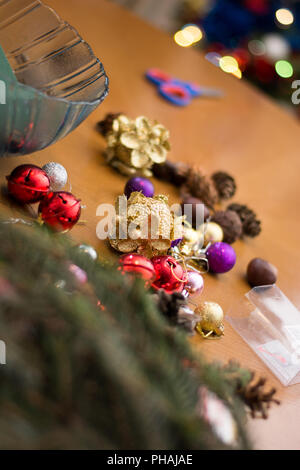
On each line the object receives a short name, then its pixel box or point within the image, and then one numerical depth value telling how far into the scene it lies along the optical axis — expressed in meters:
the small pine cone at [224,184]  0.91
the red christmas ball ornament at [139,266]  0.57
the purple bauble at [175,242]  0.68
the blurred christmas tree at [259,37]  2.30
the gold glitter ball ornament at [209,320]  0.61
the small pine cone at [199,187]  0.86
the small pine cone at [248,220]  0.87
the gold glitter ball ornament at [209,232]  0.77
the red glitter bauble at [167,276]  0.61
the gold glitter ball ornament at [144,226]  0.64
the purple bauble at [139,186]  0.75
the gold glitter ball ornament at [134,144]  0.82
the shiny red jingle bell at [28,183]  0.62
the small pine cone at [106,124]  0.89
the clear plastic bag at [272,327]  0.63
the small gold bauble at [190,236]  0.72
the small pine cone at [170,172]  0.88
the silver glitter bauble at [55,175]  0.68
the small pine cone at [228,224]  0.80
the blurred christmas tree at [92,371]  0.33
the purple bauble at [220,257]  0.73
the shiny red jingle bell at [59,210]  0.61
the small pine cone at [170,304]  0.53
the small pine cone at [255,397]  0.51
